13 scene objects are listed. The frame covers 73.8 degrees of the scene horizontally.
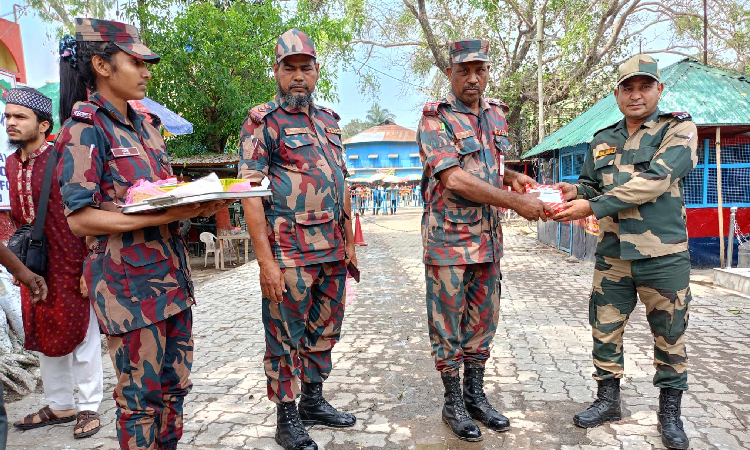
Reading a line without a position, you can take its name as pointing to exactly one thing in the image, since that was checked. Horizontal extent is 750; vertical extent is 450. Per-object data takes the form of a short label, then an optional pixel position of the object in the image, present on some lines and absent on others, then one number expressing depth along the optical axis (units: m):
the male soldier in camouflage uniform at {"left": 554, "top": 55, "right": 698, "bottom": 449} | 2.75
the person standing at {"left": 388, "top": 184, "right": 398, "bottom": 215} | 30.16
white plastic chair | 10.28
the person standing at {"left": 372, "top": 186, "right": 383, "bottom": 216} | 30.39
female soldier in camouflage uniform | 1.89
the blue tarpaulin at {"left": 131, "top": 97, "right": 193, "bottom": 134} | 8.72
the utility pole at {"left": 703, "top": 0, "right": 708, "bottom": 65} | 8.80
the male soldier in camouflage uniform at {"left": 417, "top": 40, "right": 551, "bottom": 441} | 2.82
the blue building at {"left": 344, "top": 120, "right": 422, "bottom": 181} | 46.12
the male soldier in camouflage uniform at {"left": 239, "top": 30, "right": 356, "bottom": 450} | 2.71
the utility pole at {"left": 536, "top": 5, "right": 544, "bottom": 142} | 15.23
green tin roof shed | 7.84
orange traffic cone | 13.71
